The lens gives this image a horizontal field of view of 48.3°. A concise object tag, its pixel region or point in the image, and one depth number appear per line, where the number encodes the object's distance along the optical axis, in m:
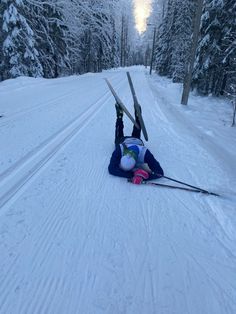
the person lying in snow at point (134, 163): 4.22
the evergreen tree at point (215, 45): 11.32
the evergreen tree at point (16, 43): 15.21
